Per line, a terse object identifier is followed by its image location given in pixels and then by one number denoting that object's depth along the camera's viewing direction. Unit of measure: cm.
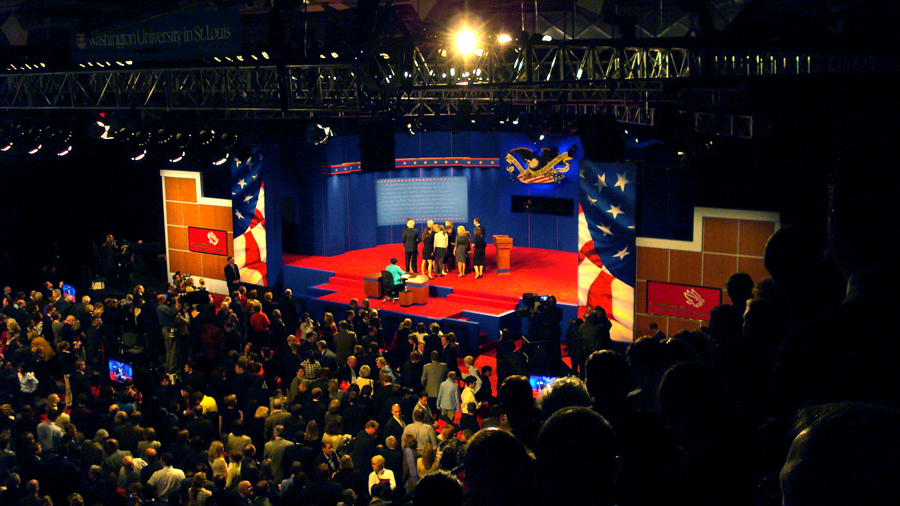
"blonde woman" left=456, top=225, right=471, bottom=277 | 1728
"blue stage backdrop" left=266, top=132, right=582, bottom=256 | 1923
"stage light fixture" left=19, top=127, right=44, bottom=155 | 1567
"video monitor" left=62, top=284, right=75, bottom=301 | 1430
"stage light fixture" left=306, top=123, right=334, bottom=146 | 1417
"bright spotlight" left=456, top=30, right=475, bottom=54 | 1073
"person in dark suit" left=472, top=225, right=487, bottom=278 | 1695
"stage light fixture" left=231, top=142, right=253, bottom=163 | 1420
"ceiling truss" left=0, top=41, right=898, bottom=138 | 1066
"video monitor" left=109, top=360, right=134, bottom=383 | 1024
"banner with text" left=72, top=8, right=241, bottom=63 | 1063
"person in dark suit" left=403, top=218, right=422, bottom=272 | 1692
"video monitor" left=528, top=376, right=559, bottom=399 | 902
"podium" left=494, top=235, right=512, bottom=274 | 1767
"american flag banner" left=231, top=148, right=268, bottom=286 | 1697
